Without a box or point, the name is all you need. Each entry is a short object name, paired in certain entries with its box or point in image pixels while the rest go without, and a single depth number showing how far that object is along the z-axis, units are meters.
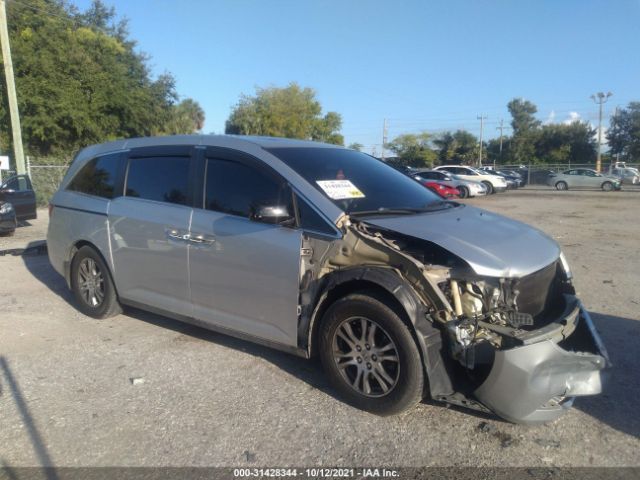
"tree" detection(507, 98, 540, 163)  80.19
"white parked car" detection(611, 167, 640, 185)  40.66
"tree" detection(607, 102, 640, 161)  73.29
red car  27.19
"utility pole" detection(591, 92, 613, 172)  52.69
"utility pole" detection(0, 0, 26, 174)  18.42
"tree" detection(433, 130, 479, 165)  75.06
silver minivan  3.23
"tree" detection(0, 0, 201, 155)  26.23
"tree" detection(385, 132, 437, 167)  71.31
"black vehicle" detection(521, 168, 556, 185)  47.41
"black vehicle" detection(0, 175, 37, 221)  12.41
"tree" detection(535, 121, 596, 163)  73.06
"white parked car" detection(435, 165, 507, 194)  32.41
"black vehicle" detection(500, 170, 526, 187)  42.42
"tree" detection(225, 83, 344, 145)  55.34
